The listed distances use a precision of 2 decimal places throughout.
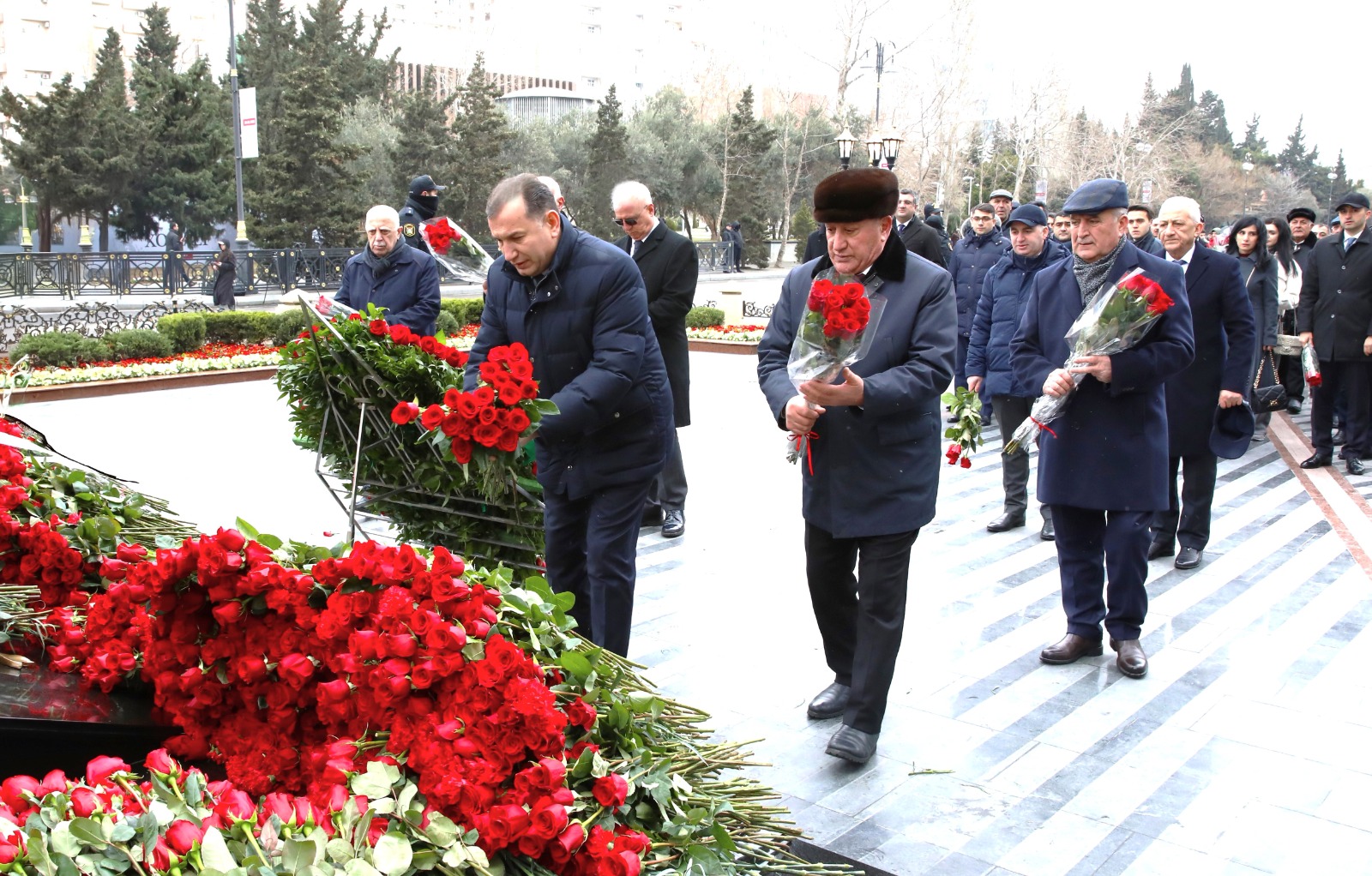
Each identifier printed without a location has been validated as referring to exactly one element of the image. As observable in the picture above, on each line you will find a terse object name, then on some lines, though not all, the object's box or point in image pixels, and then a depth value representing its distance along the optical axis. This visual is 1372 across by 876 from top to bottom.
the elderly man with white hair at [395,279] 7.00
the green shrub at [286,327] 15.74
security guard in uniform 7.89
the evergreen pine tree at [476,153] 39.22
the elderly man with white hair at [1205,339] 6.01
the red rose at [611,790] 2.16
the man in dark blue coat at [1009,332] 7.11
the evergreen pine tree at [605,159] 43.03
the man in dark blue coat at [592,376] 3.92
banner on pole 25.11
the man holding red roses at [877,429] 3.67
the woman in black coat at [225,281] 21.81
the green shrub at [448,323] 16.73
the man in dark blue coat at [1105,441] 4.67
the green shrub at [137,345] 13.86
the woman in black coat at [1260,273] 9.50
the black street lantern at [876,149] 20.25
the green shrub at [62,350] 12.88
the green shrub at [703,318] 19.12
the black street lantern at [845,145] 20.67
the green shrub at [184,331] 14.90
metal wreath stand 3.65
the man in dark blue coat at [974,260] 10.35
